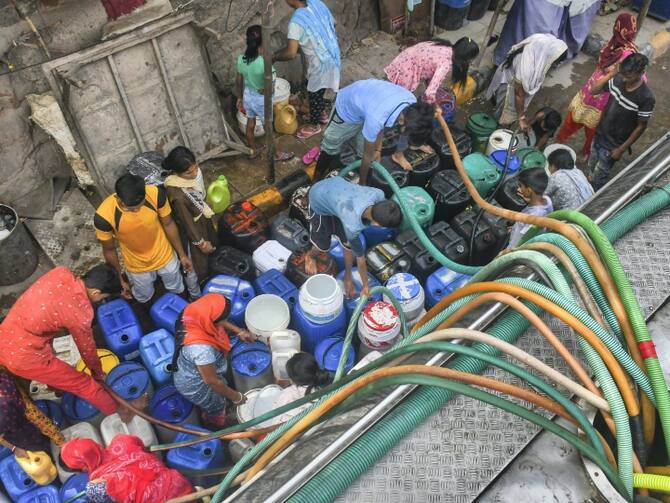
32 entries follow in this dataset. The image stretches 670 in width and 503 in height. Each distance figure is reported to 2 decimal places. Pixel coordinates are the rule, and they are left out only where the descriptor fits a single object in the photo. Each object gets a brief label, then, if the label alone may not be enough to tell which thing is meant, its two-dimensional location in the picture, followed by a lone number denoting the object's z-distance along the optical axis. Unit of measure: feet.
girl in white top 11.24
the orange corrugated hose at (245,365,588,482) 5.09
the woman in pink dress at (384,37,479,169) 18.28
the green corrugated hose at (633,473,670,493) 4.56
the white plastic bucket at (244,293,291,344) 13.33
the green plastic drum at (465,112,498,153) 20.15
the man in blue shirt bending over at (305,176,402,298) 12.51
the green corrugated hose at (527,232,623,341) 5.82
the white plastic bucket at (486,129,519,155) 19.03
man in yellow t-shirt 12.51
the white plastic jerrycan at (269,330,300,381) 13.01
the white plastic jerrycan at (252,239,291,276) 15.16
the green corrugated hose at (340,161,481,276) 11.49
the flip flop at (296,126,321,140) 22.15
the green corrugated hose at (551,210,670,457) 5.02
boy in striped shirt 16.11
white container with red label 12.69
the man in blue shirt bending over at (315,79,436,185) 15.18
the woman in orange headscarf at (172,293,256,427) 10.80
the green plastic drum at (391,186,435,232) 15.93
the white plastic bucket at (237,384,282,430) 12.15
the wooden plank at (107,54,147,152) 16.47
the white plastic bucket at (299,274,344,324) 12.99
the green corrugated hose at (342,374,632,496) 4.83
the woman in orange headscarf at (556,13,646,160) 18.94
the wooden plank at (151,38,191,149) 17.20
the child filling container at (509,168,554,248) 13.74
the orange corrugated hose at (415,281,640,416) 5.09
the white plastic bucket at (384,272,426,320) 13.62
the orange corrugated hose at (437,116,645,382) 5.58
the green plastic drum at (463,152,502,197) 17.28
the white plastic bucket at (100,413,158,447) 11.84
